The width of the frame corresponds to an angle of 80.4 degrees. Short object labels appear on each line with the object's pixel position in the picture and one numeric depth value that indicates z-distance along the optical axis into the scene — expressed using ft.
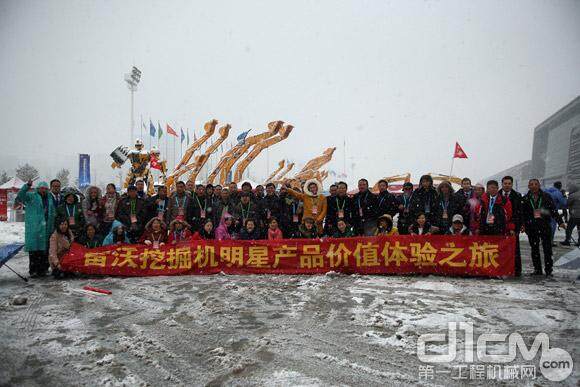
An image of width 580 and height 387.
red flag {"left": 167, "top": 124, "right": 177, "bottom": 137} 89.93
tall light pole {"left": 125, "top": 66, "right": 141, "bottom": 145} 100.37
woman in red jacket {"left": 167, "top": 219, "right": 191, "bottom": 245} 21.47
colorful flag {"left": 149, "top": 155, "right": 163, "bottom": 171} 54.73
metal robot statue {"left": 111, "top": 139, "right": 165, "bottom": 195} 52.75
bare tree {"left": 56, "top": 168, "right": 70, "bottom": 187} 194.94
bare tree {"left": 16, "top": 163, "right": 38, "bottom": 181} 156.25
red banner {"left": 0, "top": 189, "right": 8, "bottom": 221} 54.19
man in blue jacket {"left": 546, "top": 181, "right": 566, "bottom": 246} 28.30
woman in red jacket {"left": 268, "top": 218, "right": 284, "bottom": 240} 21.86
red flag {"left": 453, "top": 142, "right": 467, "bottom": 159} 51.16
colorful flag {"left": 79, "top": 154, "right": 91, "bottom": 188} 69.05
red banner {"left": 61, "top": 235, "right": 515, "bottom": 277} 18.58
